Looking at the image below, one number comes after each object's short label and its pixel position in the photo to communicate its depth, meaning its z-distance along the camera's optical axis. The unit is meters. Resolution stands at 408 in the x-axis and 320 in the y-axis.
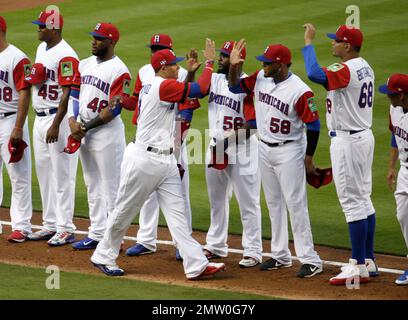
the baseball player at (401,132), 17.33
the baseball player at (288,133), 17.91
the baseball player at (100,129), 19.50
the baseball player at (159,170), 17.66
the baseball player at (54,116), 19.80
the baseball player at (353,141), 17.62
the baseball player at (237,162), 18.81
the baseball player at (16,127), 20.14
